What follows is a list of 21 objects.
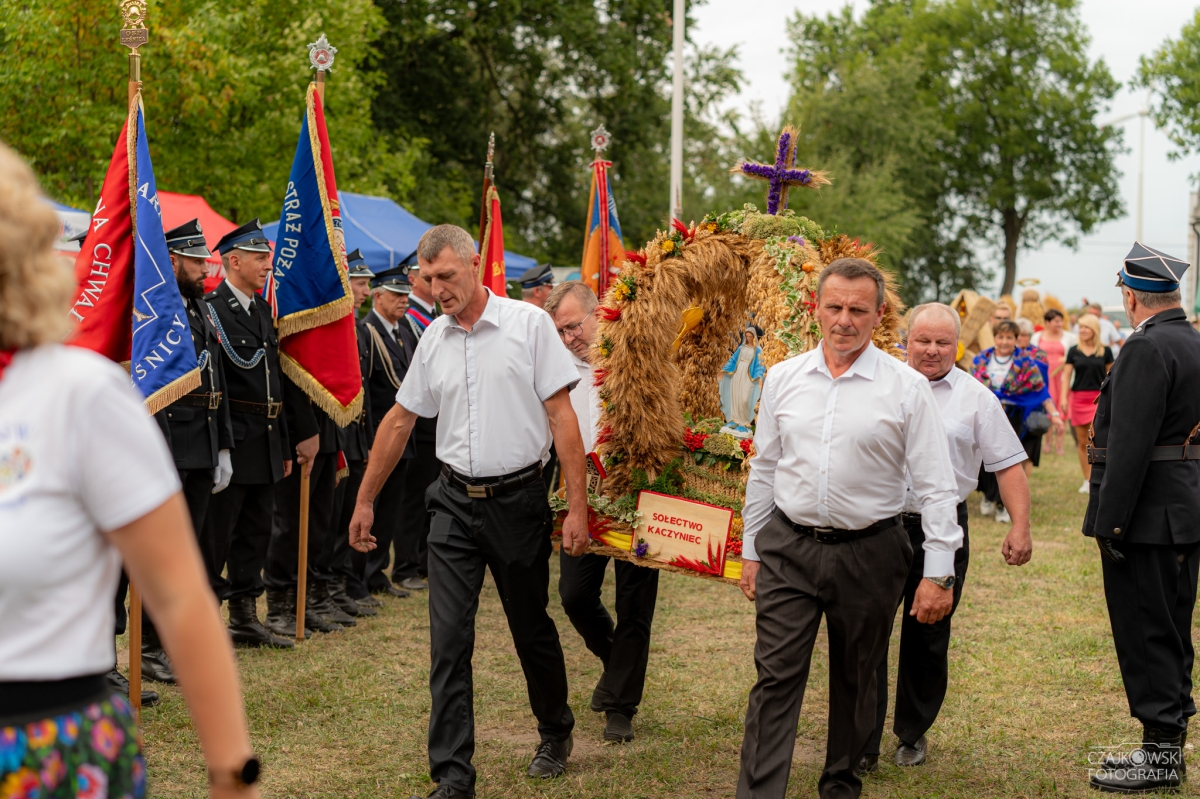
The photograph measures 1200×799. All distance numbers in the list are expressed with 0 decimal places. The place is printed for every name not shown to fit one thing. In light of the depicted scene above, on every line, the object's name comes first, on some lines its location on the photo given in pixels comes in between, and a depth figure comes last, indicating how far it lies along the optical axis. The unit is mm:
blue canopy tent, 14305
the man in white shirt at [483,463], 4871
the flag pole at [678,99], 16047
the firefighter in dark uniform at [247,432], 7281
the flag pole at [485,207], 9414
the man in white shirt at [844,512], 4254
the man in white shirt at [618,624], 5812
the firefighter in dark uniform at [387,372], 9203
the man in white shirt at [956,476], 5219
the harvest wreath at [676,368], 5551
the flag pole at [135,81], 5711
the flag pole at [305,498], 7574
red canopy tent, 12469
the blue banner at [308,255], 7652
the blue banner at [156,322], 6000
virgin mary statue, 6297
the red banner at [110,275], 6051
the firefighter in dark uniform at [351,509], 8672
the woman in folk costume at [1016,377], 13023
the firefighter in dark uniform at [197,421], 6598
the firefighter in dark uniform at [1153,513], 5051
